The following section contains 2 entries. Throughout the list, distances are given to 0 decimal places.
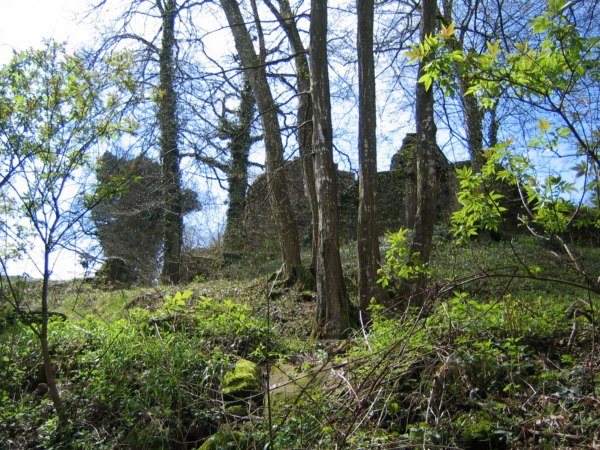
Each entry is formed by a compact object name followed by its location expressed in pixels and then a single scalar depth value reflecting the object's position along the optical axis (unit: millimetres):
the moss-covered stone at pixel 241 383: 4695
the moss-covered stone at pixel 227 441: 3818
